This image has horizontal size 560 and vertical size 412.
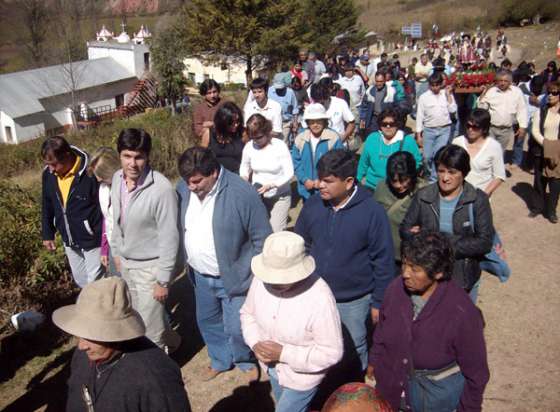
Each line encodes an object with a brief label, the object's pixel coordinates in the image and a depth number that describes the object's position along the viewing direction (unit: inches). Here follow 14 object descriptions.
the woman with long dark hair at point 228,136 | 185.9
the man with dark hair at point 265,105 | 246.5
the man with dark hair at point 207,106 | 234.5
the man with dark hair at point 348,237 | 123.7
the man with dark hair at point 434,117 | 276.1
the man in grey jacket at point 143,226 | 133.8
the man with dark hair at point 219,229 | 130.1
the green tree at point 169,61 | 1457.9
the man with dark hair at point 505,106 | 278.2
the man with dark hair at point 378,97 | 377.1
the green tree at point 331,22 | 1541.6
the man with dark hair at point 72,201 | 154.0
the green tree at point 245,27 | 1283.2
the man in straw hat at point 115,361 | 82.0
